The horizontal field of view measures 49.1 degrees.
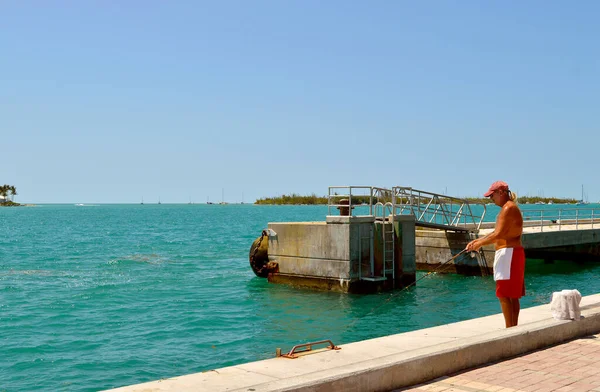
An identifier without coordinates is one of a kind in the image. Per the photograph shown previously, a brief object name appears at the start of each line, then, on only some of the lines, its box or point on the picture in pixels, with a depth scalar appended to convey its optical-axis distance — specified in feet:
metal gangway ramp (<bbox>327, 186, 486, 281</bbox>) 73.92
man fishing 30.04
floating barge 72.02
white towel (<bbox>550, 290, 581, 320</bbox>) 30.04
